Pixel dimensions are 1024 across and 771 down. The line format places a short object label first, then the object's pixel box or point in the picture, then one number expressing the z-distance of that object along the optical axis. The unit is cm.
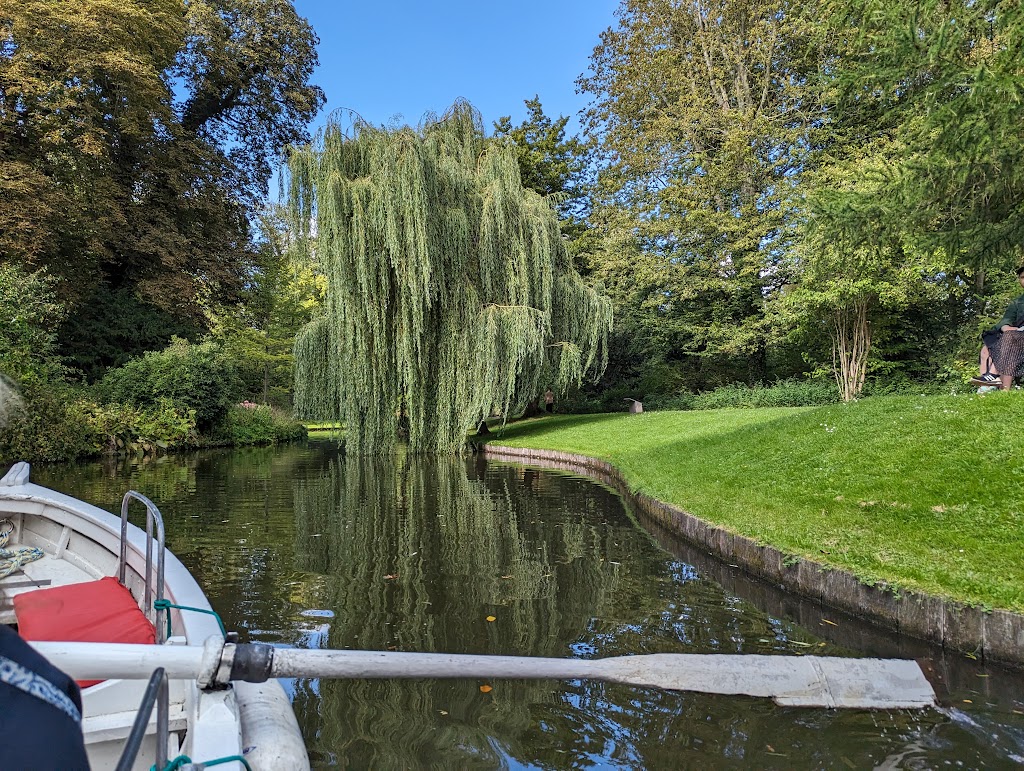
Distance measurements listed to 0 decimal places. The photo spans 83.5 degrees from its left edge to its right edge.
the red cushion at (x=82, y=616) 252
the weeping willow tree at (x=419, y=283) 1288
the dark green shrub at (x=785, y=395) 1859
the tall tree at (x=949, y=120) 581
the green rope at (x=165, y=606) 254
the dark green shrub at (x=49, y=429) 1330
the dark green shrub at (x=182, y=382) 1708
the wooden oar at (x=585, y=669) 153
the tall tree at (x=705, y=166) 1995
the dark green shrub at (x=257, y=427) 2077
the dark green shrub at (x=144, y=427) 1575
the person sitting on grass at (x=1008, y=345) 675
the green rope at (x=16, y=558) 373
